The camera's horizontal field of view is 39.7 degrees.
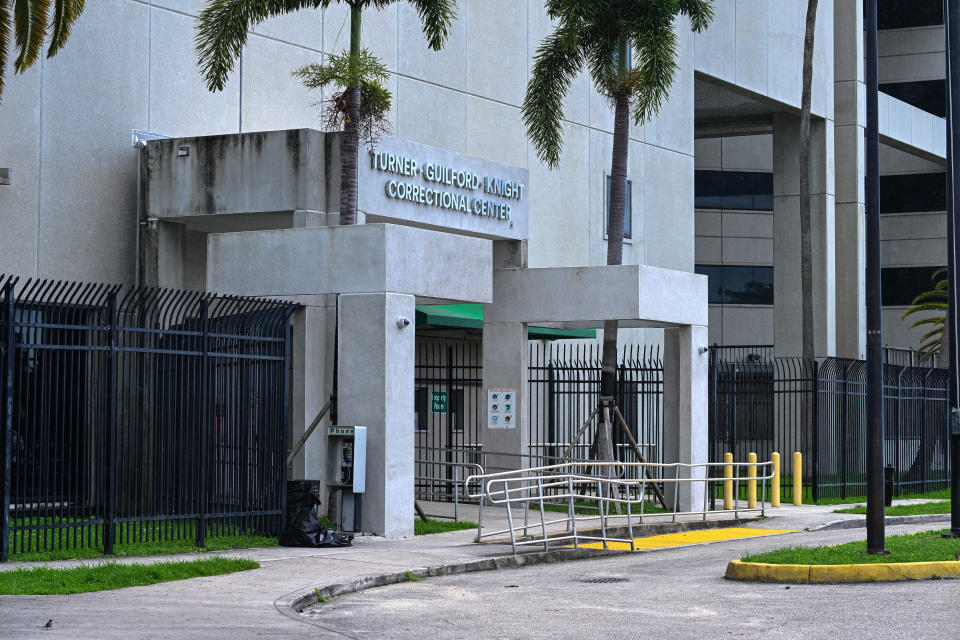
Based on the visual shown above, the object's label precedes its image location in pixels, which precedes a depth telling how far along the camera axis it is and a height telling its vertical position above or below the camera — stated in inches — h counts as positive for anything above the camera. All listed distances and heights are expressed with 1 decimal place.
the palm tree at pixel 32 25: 601.2 +173.6
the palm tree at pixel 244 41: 729.6 +195.5
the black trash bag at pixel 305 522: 629.3 -59.1
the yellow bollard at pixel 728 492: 870.1 -59.6
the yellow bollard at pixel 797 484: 971.9 -60.4
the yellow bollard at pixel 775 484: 904.9 -58.0
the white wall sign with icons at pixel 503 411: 880.9 -7.6
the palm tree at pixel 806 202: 1263.5 +193.0
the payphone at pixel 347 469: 658.8 -35.1
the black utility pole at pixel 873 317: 566.3 +36.4
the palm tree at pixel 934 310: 1653.5 +119.4
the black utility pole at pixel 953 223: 671.1 +95.0
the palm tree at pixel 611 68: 858.8 +225.4
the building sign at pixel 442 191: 783.7 +131.2
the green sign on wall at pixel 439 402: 1058.7 -2.2
